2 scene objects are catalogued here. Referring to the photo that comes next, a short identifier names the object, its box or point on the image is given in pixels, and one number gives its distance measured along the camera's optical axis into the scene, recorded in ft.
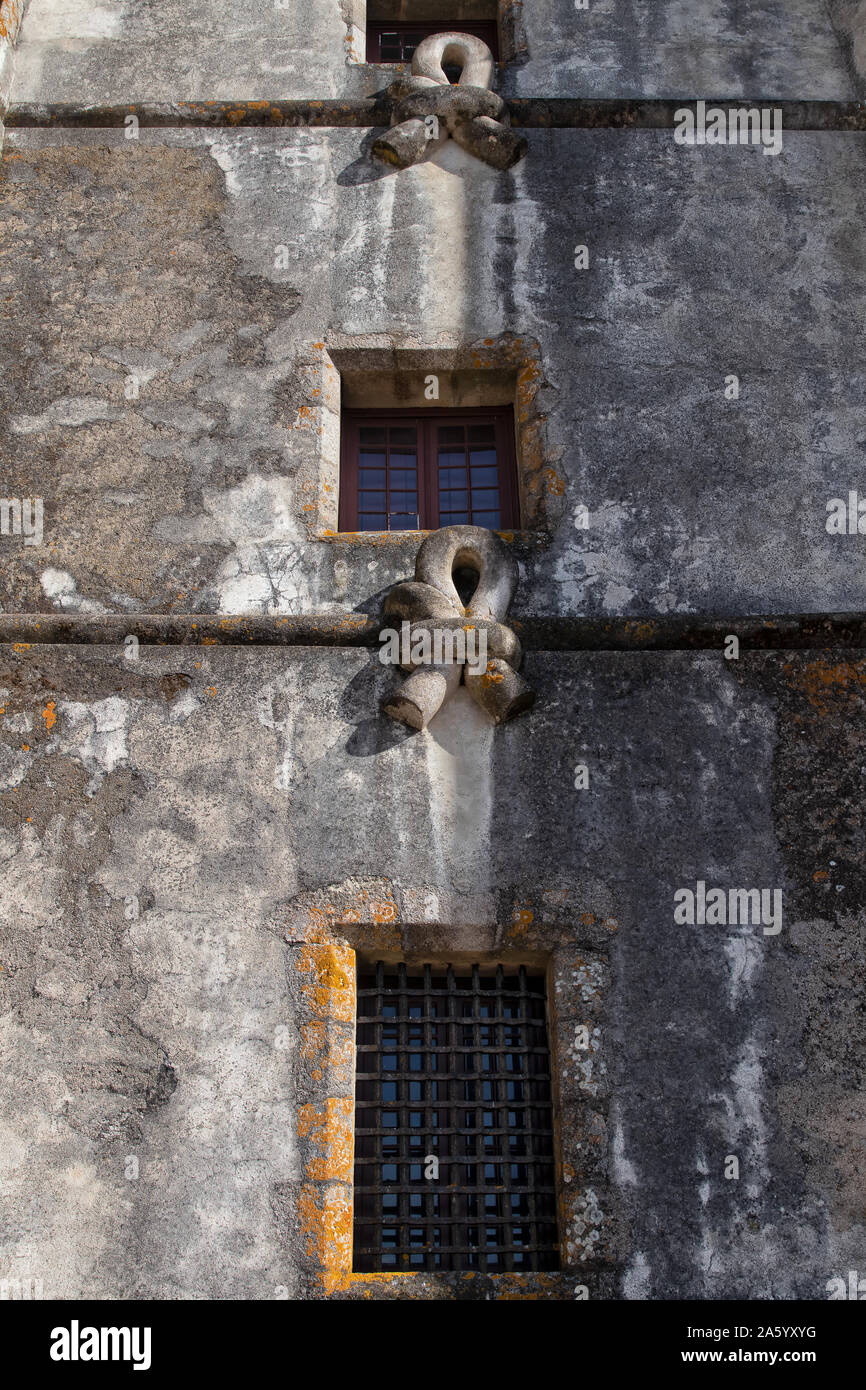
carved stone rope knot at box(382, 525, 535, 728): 21.93
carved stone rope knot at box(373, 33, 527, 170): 27.30
